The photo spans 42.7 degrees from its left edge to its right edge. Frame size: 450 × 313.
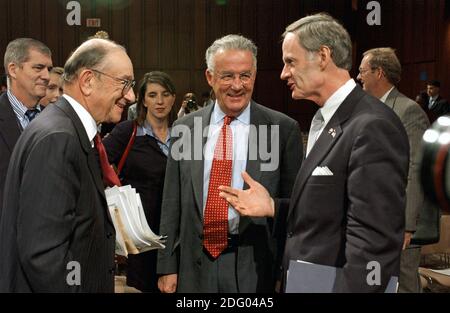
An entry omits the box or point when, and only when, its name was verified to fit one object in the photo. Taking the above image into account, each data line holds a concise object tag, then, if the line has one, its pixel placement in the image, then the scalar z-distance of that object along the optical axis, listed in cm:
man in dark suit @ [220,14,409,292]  170
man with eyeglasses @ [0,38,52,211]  325
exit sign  1123
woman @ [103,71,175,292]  331
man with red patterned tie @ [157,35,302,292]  249
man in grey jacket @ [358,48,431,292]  355
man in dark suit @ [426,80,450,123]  927
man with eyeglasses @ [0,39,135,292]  173
